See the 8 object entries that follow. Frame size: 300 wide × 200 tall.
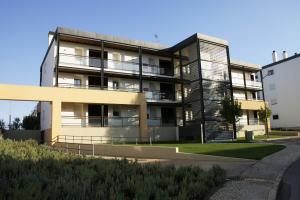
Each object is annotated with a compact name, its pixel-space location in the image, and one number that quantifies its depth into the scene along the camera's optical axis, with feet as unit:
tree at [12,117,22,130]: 94.15
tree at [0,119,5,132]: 71.72
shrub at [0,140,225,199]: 15.52
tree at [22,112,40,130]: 92.20
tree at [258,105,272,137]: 89.04
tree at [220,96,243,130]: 73.72
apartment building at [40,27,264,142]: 70.11
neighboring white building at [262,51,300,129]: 116.89
